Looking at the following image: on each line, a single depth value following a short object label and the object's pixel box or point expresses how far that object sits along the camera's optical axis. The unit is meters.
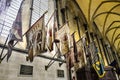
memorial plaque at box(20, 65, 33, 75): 2.97
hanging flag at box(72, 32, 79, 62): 3.74
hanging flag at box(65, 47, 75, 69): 3.31
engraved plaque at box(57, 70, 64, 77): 3.93
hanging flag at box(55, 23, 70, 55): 3.00
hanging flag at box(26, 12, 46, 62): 2.37
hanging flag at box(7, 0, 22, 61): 2.17
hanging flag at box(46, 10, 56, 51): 2.80
